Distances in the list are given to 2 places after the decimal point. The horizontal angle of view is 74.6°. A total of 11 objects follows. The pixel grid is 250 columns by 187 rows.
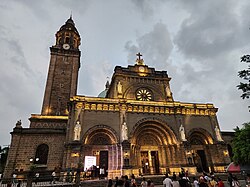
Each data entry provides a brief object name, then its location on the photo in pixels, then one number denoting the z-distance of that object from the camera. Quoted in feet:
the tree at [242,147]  43.90
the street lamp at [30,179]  43.33
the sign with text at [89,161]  66.39
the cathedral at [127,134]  70.79
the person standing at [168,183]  26.84
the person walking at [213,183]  34.38
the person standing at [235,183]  26.89
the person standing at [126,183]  29.46
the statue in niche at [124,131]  72.90
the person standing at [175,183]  27.20
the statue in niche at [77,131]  68.83
